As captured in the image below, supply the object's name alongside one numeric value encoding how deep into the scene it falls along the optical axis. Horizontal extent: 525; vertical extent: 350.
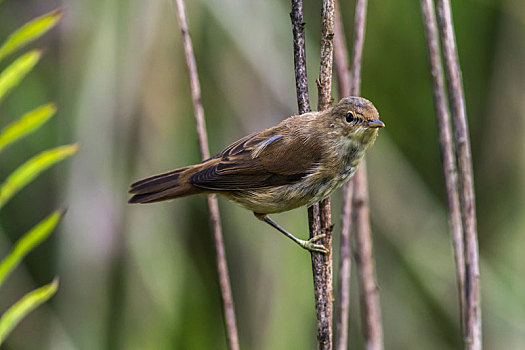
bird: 5.27
